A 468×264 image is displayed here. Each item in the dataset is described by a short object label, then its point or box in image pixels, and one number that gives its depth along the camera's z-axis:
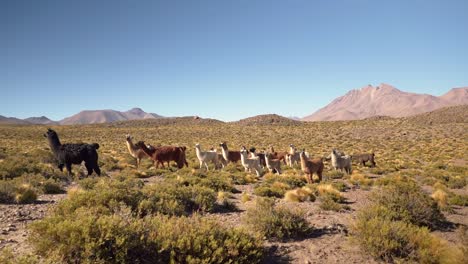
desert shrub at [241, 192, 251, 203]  9.79
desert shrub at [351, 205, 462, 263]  5.12
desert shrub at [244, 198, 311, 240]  6.43
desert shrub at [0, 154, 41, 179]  12.48
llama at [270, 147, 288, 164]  19.67
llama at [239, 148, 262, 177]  15.67
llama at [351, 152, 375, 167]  19.78
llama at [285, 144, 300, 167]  19.03
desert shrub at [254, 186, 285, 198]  10.75
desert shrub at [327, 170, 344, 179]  15.36
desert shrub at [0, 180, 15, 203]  8.45
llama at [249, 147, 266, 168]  17.66
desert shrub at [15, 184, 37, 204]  8.44
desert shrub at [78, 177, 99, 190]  10.28
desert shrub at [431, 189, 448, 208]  9.40
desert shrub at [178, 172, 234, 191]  11.38
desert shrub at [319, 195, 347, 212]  8.75
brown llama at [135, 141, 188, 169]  16.81
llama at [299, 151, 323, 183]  13.04
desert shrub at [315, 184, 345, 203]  9.91
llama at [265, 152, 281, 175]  16.02
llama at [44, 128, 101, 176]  12.91
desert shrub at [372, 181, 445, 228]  7.29
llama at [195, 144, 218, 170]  16.77
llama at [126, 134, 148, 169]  17.34
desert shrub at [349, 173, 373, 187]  13.26
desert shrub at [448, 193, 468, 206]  9.77
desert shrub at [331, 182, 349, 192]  11.95
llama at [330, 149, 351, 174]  16.09
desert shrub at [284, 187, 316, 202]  9.77
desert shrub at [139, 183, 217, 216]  7.43
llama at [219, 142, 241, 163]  17.59
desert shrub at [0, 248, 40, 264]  3.50
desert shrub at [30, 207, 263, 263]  4.22
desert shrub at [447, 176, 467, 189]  12.88
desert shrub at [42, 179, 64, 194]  10.05
